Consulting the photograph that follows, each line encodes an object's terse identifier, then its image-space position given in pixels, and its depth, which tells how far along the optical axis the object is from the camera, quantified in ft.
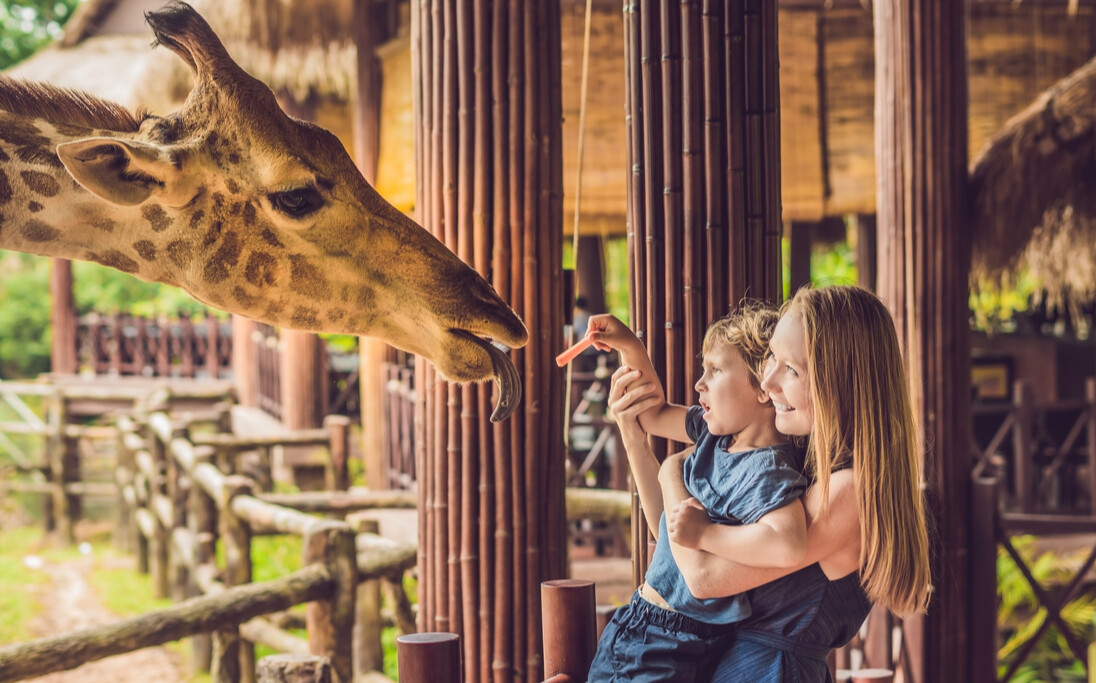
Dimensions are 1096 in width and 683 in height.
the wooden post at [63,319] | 43.57
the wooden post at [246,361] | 38.34
